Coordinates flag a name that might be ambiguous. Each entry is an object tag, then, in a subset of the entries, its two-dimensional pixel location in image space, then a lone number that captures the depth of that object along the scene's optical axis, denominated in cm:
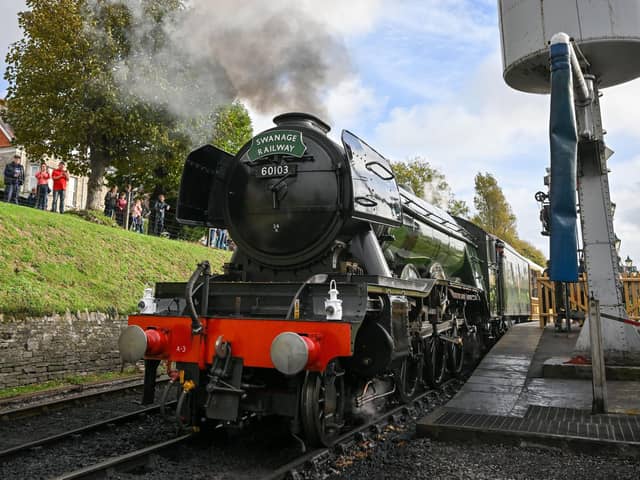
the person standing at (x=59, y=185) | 1318
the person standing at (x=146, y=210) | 1809
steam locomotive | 396
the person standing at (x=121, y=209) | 1584
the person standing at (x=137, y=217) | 1635
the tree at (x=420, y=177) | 2814
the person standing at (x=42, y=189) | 1300
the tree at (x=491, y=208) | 3709
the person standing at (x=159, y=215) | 1667
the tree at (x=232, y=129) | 1659
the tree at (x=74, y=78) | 1438
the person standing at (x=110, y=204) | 1550
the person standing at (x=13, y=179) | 1242
